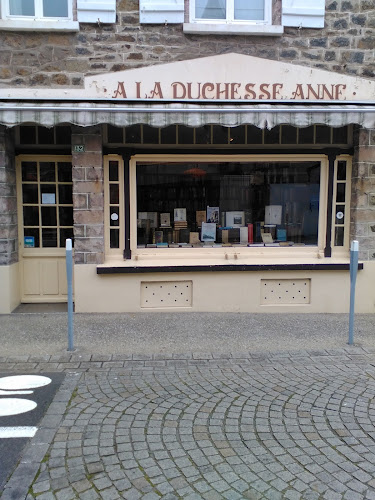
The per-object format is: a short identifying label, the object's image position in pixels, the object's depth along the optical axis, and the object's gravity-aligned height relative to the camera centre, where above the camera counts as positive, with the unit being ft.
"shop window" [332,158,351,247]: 23.97 +0.53
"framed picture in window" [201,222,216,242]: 24.73 -1.04
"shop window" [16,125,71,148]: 23.40 +4.07
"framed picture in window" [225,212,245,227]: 24.84 -0.37
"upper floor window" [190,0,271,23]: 22.44 +10.35
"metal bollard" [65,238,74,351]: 17.09 -3.21
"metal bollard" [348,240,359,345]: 17.84 -2.48
